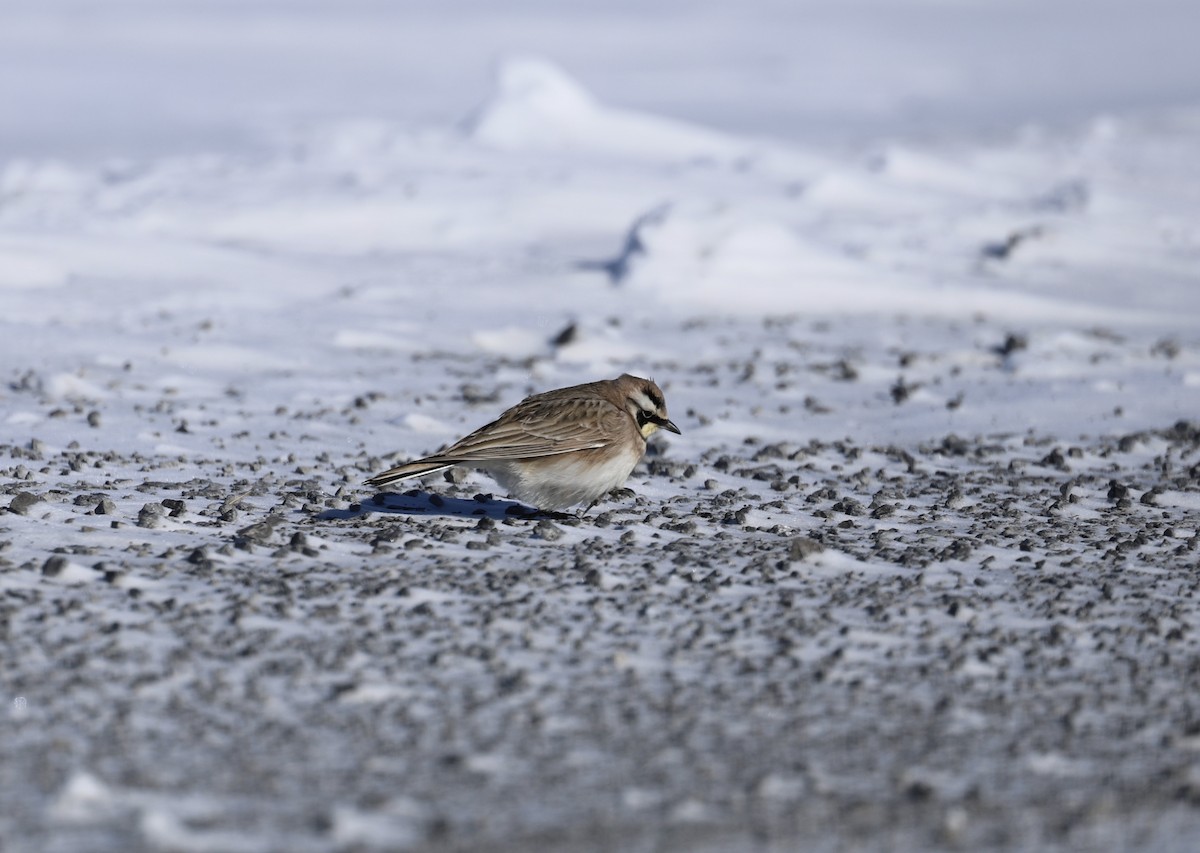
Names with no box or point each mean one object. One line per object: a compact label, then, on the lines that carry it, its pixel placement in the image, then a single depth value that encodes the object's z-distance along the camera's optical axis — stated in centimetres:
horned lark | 1391
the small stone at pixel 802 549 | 1299
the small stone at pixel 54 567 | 1152
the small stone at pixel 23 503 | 1353
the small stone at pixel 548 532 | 1380
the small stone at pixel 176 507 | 1380
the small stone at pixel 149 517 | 1343
